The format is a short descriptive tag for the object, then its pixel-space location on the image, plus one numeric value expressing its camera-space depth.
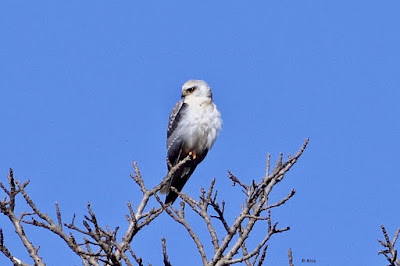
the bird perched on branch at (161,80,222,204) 16.53
